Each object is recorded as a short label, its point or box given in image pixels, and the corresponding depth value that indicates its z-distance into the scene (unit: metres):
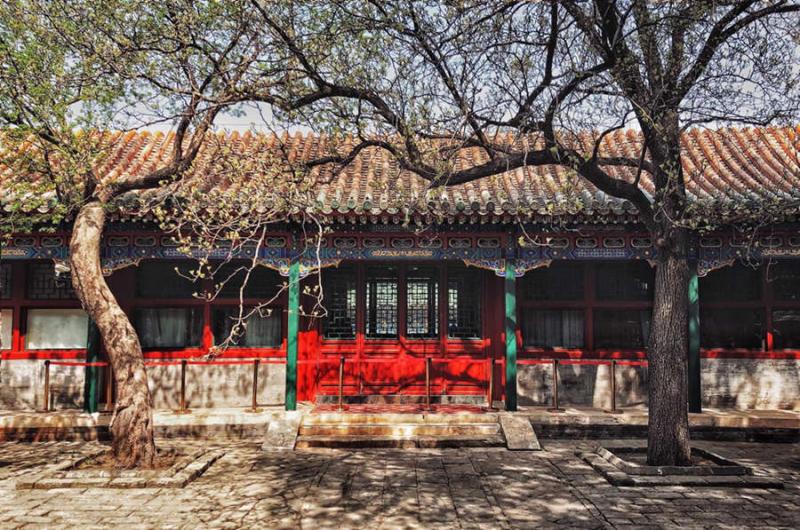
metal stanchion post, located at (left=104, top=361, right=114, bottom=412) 9.02
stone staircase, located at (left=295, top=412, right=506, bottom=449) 8.11
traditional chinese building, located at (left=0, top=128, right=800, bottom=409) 9.16
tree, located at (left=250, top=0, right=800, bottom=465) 6.39
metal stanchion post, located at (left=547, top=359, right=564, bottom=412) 8.98
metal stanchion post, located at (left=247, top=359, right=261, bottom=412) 8.87
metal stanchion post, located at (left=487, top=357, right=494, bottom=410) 9.09
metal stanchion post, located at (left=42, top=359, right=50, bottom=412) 8.79
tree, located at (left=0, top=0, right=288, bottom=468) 6.55
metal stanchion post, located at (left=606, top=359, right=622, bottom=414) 8.90
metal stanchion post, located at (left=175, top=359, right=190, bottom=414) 8.70
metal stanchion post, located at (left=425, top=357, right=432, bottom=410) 8.70
